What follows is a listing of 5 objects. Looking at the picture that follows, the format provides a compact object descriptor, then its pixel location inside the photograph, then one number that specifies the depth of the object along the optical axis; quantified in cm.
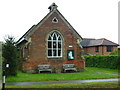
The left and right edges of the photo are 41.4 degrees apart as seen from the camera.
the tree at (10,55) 1468
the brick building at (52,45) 1870
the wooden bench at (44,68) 1871
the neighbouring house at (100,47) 3877
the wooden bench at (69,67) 1941
